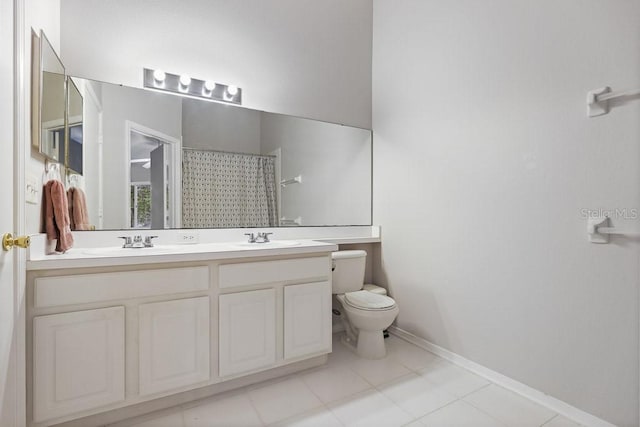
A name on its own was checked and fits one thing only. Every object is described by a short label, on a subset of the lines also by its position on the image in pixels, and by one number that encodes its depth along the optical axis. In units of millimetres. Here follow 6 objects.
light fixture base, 1987
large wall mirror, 1848
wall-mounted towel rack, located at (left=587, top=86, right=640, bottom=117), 1392
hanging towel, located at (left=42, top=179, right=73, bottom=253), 1432
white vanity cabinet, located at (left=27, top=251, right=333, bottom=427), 1318
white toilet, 2139
